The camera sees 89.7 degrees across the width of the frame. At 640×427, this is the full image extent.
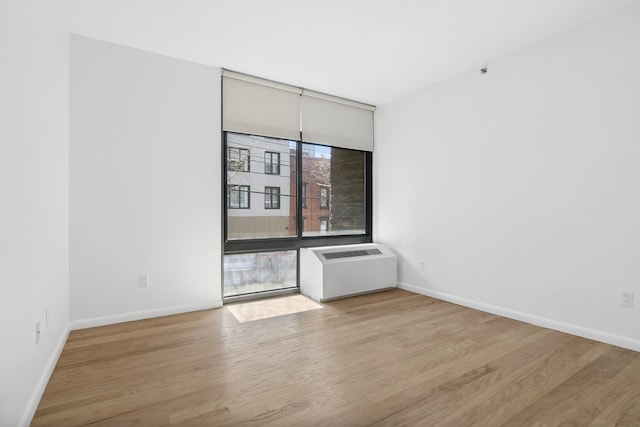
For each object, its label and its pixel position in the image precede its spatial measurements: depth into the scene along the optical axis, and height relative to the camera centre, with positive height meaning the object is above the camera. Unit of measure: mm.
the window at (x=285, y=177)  3619 +477
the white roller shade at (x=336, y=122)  4043 +1240
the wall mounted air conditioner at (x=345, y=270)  3676 -674
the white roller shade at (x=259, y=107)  3471 +1228
